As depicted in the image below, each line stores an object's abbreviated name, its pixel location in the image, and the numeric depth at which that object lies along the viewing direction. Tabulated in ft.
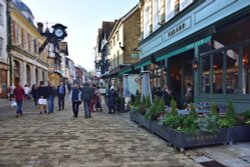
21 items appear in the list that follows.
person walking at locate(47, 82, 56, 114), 33.28
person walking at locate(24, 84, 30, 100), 58.45
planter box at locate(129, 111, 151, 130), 19.88
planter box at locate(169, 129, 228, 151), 13.84
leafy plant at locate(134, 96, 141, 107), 24.82
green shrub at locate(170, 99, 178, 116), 15.92
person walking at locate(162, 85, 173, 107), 26.51
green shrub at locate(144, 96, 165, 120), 18.39
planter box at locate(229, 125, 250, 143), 14.54
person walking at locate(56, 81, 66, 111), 37.01
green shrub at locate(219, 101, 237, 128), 14.61
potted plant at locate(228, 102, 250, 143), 14.58
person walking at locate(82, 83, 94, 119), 28.39
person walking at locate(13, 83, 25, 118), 29.31
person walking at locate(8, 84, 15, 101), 50.82
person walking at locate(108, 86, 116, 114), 33.64
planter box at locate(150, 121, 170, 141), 15.80
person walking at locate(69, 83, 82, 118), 29.54
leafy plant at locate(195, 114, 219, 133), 14.00
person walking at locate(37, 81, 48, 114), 32.54
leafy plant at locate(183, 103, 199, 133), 13.94
